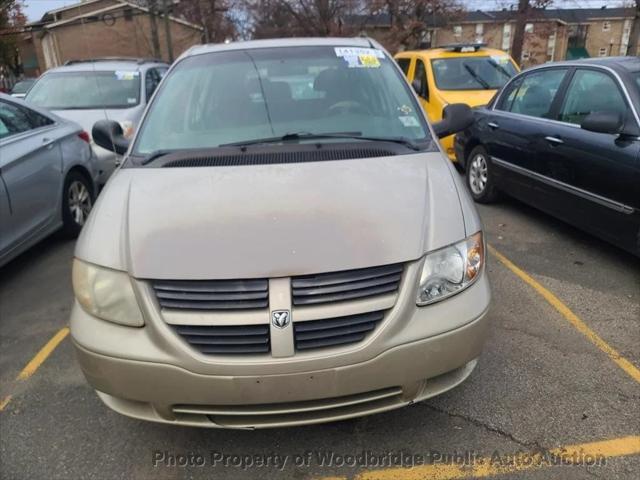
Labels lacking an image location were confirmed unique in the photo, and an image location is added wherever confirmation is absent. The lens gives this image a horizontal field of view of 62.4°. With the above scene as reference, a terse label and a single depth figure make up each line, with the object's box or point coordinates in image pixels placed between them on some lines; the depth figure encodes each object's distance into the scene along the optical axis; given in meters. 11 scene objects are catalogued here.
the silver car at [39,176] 4.24
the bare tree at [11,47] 7.96
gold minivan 2.00
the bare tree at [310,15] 28.91
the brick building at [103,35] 33.69
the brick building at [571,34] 47.52
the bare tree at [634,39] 14.14
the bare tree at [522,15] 18.11
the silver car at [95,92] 7.10
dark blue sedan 3.86
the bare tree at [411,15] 23.78
